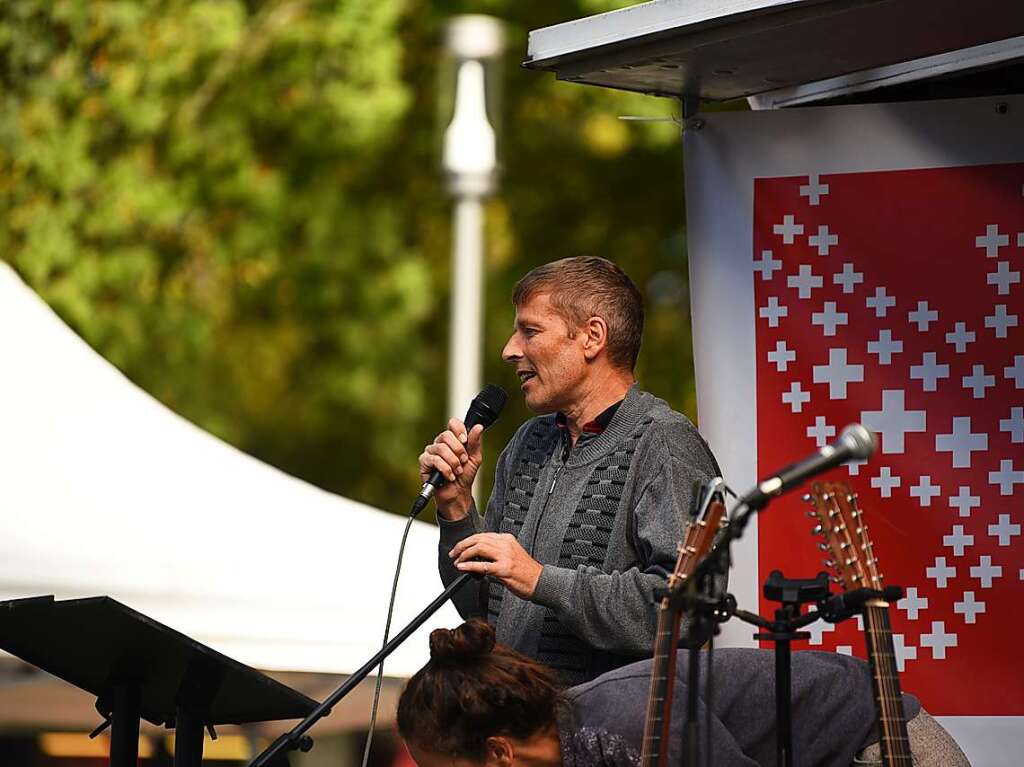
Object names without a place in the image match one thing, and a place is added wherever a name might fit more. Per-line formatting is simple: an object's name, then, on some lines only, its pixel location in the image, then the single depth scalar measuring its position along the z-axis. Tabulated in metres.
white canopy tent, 8.82
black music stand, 6.16
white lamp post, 13.98
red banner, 7.54
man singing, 6.57
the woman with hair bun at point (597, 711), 5.94
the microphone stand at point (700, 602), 4.77
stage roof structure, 6.61
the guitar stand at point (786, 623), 5.37
